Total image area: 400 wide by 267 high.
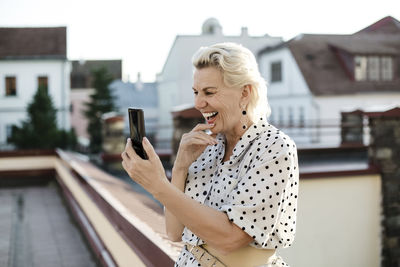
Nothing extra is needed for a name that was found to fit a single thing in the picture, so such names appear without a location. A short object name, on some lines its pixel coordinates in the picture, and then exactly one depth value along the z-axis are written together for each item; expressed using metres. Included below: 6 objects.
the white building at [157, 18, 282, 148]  31.45
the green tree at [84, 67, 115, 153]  39.44
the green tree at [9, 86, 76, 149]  24.95
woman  1.65
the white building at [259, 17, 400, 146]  25.41
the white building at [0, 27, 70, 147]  33.41
